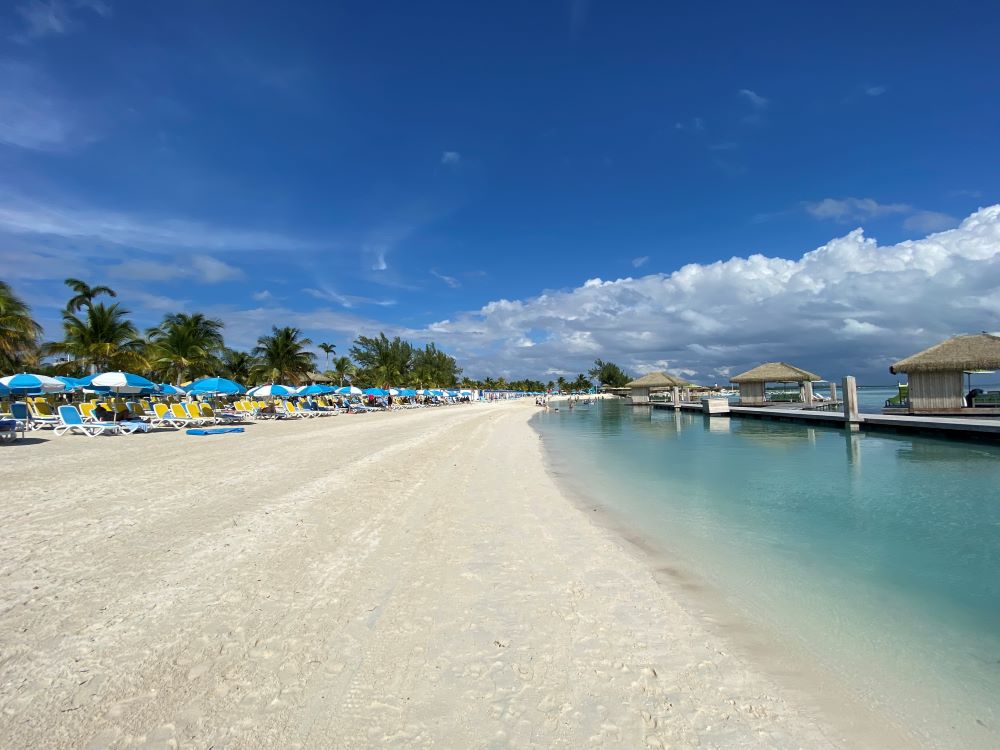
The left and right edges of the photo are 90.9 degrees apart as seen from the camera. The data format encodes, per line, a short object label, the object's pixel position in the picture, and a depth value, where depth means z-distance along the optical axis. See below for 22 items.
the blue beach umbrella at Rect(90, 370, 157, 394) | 15.73
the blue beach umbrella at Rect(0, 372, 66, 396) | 14.30
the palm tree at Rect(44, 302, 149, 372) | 25.66
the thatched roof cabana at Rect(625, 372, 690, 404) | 46.03
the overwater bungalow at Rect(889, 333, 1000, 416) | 18.00
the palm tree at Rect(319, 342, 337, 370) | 62.53
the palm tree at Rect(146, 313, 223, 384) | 30.77
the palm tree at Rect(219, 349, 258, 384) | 45.34
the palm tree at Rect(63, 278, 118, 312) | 27.61
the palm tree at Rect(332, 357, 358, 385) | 55.12
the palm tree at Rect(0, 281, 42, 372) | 20.78
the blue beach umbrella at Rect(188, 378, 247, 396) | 19.86
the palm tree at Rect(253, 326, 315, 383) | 38.25
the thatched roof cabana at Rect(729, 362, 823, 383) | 29.60
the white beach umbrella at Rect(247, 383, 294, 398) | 25.33
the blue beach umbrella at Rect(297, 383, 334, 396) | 29.33
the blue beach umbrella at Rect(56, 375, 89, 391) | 19.45
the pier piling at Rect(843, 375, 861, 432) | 19.34
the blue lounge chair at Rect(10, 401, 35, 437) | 13.45
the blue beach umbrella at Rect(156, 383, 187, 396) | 24.72
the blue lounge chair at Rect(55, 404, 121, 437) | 14.43
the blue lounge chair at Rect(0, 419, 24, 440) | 11.72
